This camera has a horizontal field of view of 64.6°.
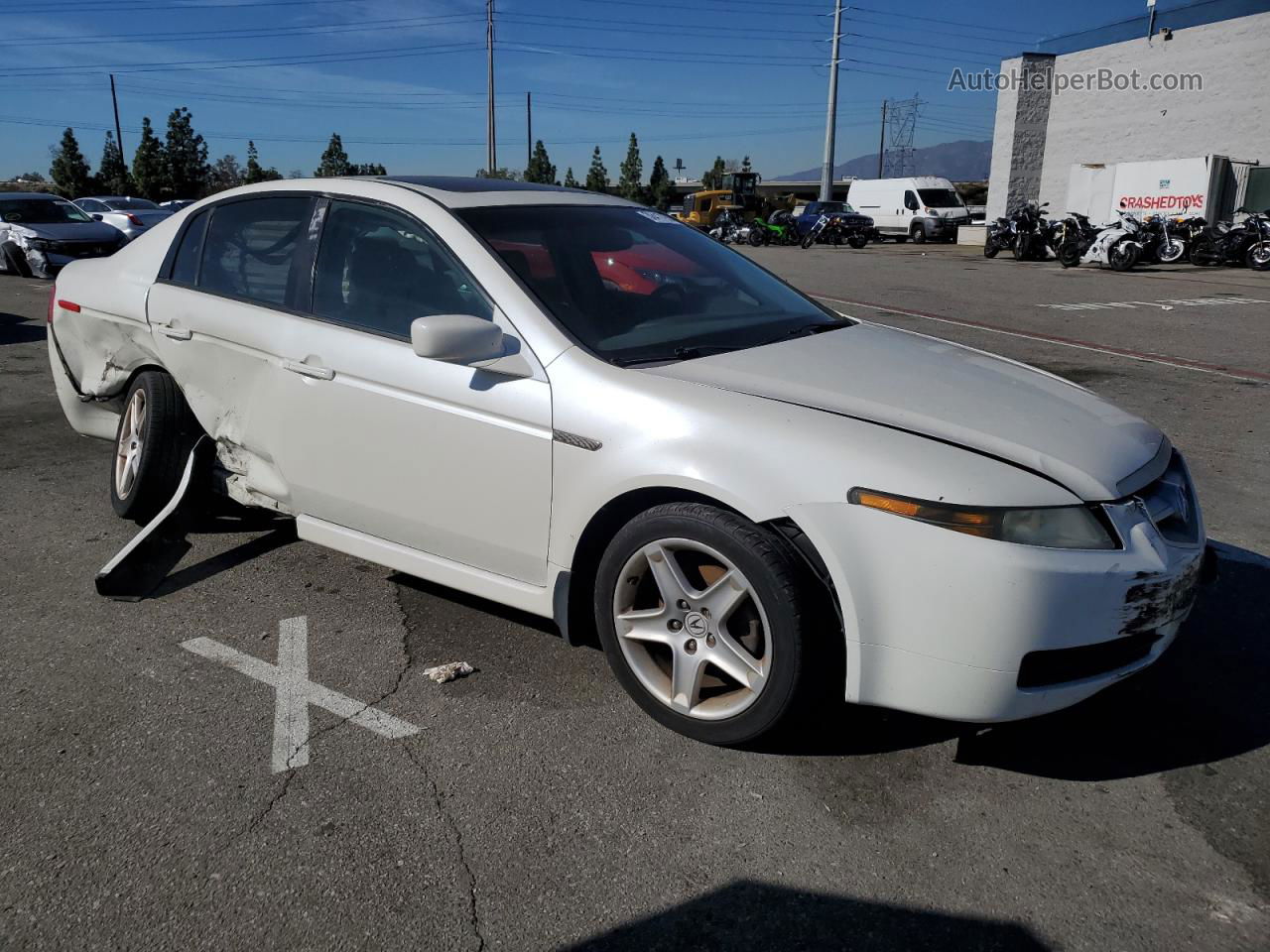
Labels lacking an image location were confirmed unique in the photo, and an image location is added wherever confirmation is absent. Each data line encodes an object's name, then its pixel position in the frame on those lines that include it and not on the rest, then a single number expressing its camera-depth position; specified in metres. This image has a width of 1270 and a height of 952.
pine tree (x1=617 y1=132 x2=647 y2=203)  91.69
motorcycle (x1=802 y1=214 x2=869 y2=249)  35.84
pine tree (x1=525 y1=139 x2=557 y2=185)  76.94
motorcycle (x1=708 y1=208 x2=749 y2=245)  38.78
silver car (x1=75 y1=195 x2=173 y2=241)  22.83
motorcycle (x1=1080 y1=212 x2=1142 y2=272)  22.20
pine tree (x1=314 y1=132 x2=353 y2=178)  54.49
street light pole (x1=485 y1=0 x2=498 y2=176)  52.88
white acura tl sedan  2.51
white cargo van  37.66
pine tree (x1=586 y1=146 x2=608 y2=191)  86.38
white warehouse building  26.86
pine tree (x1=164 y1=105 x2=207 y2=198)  52.44
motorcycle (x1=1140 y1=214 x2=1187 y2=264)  23.30
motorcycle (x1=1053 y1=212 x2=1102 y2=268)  23.61
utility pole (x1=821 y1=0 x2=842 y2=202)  49.62
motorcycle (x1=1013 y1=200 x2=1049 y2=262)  26.23
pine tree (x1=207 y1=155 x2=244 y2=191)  60.03
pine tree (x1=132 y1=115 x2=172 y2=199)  51.81
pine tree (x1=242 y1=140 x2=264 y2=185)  58.71
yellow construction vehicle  47.41
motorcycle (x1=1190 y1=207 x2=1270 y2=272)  22.05
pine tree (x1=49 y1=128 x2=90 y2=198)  53.69
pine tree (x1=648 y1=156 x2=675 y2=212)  94.97
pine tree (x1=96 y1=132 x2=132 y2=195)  57.28
